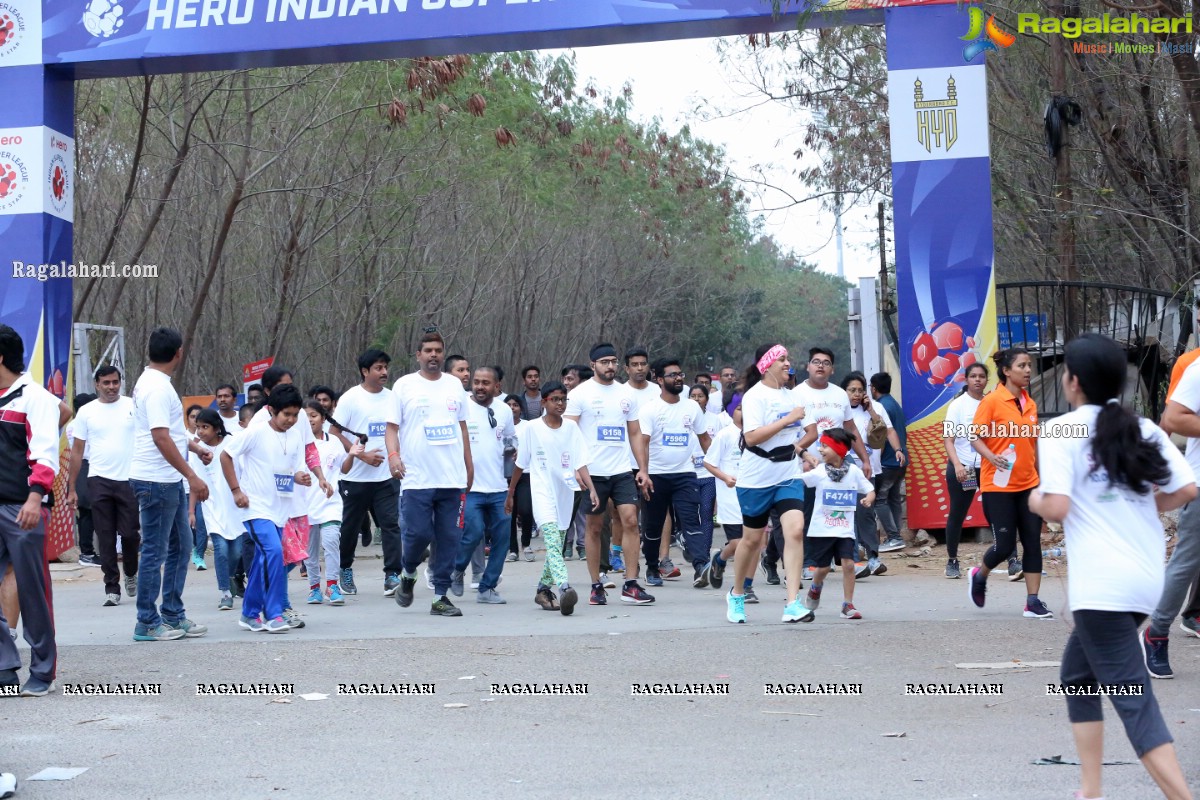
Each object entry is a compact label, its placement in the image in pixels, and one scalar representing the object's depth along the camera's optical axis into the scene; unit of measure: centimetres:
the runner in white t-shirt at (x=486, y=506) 1102
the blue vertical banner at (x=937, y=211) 1348
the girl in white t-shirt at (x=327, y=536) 1149
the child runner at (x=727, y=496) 1206
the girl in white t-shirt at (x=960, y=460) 1136
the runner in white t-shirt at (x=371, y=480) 1192
